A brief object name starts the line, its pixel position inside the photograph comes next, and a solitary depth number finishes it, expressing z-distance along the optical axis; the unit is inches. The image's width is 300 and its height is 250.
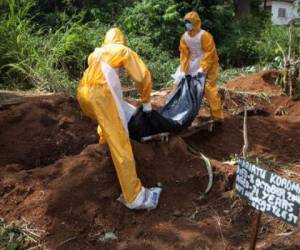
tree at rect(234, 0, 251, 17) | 480.9
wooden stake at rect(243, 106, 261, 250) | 95.8
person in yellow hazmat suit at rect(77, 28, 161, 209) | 119.7
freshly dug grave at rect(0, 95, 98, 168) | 159.8
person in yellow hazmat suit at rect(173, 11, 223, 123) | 183.7
